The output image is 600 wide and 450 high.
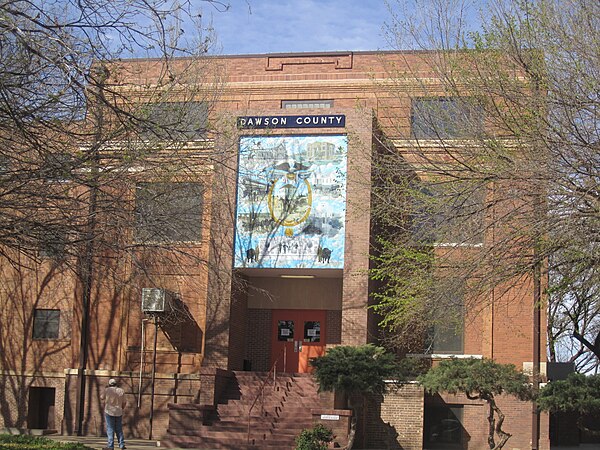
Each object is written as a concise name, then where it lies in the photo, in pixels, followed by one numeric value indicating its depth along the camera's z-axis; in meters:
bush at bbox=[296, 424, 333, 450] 21.05
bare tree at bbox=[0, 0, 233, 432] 12.48
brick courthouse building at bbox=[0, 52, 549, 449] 28.84
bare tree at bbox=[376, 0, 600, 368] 16.06
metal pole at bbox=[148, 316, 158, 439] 29.39
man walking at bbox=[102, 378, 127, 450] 22.36
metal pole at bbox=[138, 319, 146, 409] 30.39
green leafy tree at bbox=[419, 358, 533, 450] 23.95
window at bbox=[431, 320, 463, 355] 30.83
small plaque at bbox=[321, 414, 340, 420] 25.83
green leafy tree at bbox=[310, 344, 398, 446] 25.61
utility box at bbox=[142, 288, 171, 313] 29.70
